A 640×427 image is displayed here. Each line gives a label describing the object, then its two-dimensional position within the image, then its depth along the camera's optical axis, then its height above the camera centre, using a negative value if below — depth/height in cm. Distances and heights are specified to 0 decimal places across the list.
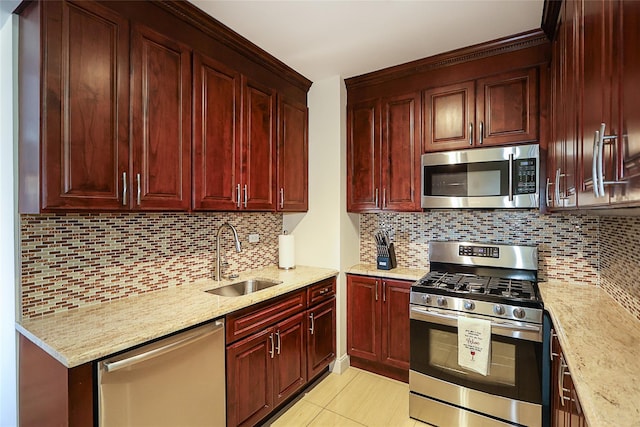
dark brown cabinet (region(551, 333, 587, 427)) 117 -76
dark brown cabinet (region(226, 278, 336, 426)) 192 -92
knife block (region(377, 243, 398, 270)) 285 -43
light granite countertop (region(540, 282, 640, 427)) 92 -53
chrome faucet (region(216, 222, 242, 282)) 244 -31
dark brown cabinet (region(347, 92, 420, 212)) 272 +49
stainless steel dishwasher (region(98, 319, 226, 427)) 135 -78
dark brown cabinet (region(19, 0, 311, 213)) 143 +54
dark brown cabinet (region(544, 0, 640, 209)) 79 +32
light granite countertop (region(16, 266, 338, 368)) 130 -51
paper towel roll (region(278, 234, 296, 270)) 291 -33
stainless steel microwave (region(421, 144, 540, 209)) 226 +24
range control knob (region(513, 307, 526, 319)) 192 -59
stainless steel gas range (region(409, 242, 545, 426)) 192 -84
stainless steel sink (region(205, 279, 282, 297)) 247 -56
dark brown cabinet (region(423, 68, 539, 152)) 229 +73
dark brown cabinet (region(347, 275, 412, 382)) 267 -94
